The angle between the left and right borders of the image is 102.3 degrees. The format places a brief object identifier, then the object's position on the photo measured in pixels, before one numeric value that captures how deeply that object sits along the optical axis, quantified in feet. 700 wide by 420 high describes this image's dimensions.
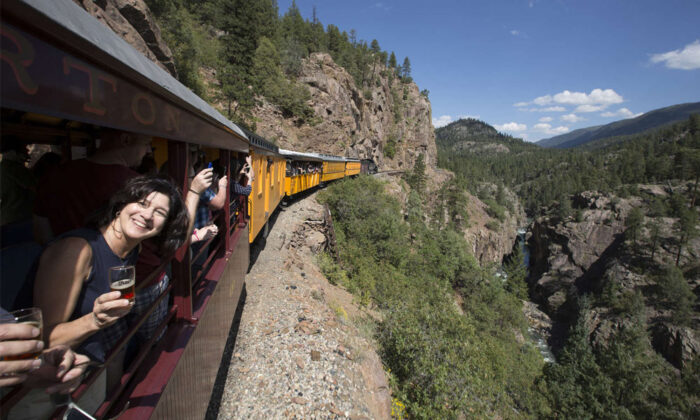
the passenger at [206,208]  10.44
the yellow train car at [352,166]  94.09
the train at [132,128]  2.76
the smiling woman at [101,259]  3.91
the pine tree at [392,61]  304.30
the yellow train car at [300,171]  43.47
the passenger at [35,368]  2.80
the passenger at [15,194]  4.72
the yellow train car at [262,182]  21.84
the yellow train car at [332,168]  69.31
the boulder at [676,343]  114.52
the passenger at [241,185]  15.29
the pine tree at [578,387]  83.25
